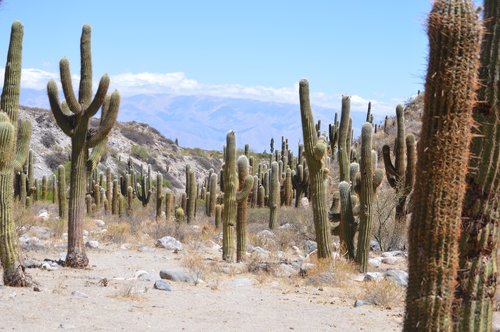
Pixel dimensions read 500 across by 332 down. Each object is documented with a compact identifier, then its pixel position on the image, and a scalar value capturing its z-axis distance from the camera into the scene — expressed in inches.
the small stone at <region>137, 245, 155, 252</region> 700.7
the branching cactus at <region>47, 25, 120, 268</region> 532.1
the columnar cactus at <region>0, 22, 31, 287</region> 401.1
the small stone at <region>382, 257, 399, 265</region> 646.5
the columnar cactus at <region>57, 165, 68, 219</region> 861.2
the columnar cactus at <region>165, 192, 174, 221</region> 1003.4
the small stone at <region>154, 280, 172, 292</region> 459.3
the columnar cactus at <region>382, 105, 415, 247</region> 739.4
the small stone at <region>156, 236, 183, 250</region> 727.1
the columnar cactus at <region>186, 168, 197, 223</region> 927.0
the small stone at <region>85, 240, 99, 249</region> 693.9
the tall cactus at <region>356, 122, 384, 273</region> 537.6
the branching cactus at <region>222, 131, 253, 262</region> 613.0
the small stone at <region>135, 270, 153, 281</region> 499.3
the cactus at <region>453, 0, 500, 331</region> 244.8
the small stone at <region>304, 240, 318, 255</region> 731.4
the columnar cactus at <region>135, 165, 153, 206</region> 1184.8
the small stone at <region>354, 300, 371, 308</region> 437.1
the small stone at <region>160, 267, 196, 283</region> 498.9
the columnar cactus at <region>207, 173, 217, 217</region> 948.6
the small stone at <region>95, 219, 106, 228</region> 916.3
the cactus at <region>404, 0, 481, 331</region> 225.5
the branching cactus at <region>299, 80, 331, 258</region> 540.7
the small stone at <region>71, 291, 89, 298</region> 410.8
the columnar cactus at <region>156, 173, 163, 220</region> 1001.0
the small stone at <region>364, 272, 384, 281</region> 511.3
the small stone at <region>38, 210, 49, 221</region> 918.7
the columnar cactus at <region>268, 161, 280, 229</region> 836.0
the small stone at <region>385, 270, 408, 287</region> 501.8
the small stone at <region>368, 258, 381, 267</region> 619.4
